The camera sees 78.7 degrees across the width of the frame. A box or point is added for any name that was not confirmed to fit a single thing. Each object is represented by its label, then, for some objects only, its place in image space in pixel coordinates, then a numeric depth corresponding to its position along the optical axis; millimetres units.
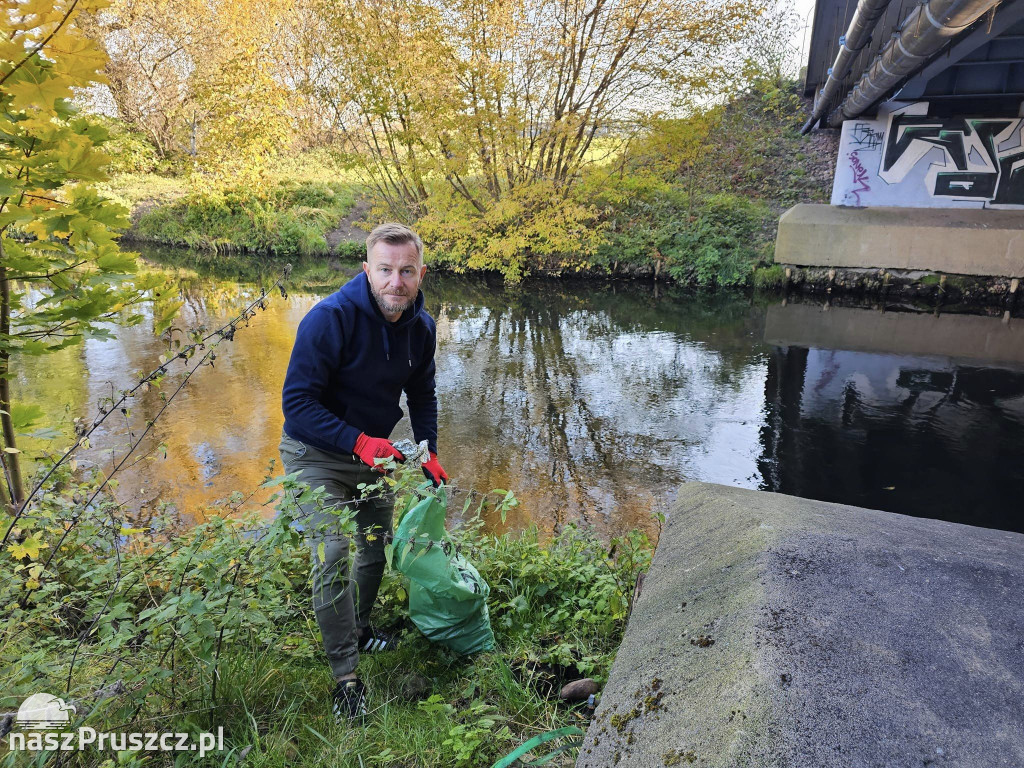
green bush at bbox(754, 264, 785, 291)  15367
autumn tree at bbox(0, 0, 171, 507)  1650
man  2400
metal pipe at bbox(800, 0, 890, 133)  6676
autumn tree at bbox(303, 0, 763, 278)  11961
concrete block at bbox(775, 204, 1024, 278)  13547
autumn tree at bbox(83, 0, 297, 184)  18219
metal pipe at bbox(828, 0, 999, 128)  5258
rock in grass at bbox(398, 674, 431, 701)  2486
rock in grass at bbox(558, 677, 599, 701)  2391
